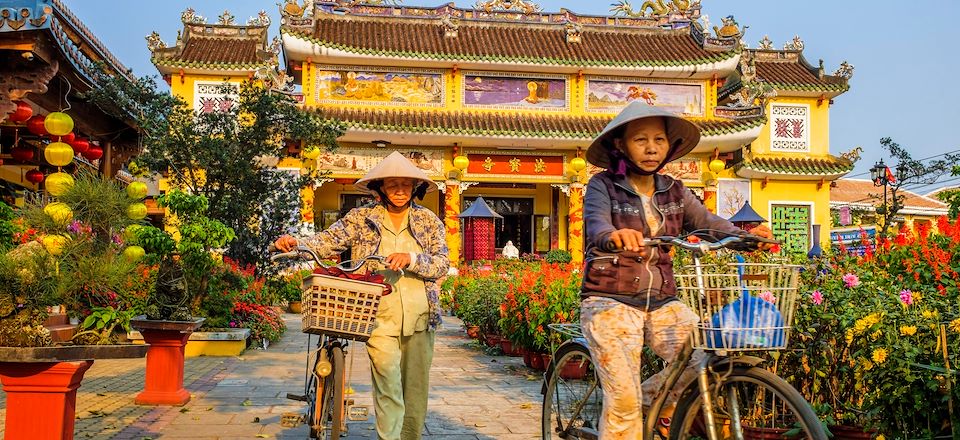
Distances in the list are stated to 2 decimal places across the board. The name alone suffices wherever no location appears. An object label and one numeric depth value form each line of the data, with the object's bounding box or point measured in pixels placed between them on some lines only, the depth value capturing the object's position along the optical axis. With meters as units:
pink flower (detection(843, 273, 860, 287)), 4.33
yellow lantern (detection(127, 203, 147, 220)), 6.24
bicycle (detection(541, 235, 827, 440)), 2.81
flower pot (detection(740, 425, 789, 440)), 3.75
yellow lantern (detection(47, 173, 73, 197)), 6.12
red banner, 21.52
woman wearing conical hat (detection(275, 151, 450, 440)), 3.96
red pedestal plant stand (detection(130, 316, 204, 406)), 6.41
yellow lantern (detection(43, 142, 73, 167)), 9.36
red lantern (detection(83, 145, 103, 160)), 11.91
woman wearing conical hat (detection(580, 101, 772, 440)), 3.28
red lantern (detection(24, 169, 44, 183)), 13.59
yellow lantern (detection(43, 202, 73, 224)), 4.78
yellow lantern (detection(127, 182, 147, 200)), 6.37
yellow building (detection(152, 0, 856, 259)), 20.47
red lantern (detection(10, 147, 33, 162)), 11.91
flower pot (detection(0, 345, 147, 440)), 3.55
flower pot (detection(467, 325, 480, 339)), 12.45
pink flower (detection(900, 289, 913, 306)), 4.06
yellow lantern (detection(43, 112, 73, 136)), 9.02
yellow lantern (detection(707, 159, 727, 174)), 21.64
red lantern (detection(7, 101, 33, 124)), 9.05
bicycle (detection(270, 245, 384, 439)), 3.65
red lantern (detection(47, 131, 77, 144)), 10.65
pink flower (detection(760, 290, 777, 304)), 3.11
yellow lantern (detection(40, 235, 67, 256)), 3.74
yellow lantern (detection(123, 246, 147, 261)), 5.16
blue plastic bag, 2.81
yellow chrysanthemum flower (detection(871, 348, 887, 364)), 3.72
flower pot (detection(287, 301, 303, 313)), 18.21
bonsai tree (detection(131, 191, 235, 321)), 6.72
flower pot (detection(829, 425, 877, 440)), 3.96
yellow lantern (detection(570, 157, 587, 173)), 20.75
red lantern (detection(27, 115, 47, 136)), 9.88
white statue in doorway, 21.40
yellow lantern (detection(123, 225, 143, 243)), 6.70
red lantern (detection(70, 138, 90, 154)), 11.50
